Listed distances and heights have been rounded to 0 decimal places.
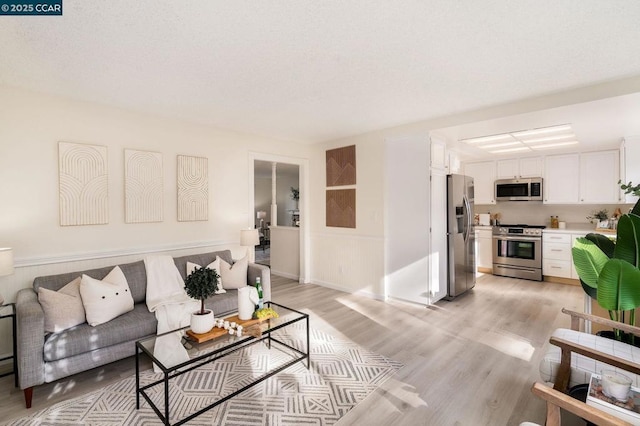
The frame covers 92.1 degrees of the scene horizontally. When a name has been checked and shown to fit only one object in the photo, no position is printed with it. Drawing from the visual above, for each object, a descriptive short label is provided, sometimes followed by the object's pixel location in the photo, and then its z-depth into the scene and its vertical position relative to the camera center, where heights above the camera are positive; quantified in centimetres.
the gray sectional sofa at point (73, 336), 221 -101
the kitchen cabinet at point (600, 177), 518 +50
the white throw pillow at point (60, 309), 244 -80
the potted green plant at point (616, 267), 193 -41
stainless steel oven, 568 -83
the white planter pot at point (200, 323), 231 -85
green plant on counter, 547 -15
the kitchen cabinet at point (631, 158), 453 +71
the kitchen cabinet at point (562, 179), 554 +51
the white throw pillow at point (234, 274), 368 -77
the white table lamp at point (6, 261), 242 -39
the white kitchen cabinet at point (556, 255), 545 -86
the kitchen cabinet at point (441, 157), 426 +76
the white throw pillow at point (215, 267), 355 -67
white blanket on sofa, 212 -92
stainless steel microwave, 584 +35
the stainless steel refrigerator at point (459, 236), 452 -43
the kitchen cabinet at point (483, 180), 639 +59
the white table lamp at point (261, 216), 1008 -22
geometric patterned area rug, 207 -139
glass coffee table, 199 -124
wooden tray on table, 226 -93
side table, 250 -98
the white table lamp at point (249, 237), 427 -38
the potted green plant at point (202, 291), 231 -63
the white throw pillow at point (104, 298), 263 -78
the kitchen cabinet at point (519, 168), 589 +78
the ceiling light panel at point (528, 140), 414 +102
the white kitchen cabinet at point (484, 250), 619 -85
